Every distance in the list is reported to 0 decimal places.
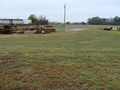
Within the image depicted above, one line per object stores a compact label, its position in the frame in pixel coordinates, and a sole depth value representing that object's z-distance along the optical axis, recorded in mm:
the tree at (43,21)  47417
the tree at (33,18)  50406
